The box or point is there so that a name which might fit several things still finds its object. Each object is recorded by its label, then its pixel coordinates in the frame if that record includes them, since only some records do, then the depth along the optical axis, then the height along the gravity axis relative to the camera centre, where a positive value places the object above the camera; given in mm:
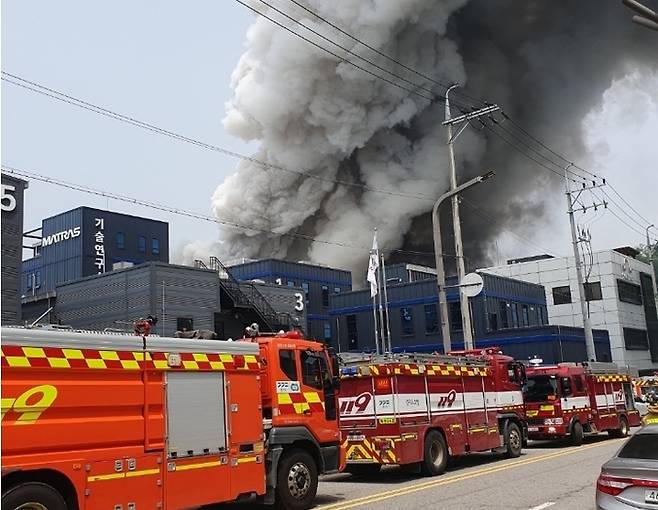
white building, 61312 +7980
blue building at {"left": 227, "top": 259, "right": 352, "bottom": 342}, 52906 +9809
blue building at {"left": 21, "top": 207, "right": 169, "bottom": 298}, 55625 +13876
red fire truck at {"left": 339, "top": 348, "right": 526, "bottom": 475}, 14062 -170
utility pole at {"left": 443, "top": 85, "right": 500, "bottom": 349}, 22625 +6082
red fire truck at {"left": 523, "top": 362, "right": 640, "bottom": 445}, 20938 -259
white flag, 34938 +6659
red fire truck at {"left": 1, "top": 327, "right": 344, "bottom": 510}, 7230 -25
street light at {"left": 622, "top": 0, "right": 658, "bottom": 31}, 10492 +5482
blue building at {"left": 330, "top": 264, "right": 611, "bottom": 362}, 48531 +5684
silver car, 6578 -830
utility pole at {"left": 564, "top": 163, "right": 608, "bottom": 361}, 34469 +7698
